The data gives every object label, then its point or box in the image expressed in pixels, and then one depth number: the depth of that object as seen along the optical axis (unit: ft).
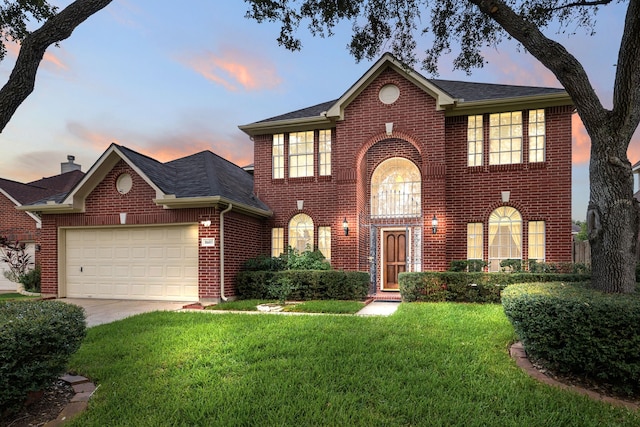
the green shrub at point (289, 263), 37.52
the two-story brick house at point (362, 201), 35.68
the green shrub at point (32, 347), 10.50
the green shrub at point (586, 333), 12.46
